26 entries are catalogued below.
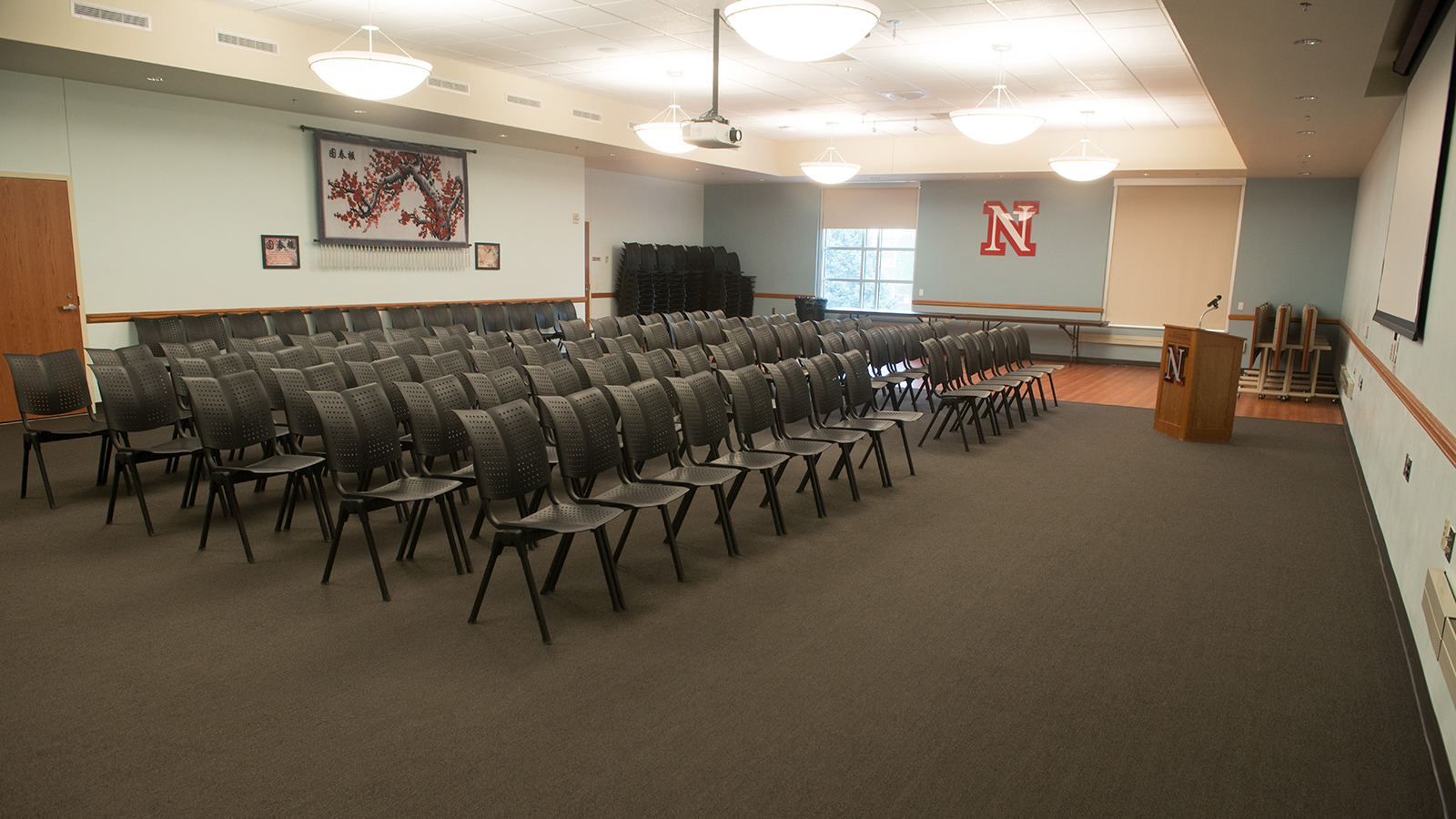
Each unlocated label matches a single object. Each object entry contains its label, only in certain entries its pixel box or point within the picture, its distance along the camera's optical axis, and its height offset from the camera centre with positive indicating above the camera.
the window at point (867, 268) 17.38 +0.15
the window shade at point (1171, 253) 14.33 +0.54
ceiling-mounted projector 8.74 +1.38
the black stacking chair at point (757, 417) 5.65 -0.93
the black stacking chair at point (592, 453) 4.41 -0.95
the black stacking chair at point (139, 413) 5.26 -0.98
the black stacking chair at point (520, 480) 3.91 -1.00
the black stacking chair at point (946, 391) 8.07 -1.05
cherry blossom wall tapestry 10.70 +0.89
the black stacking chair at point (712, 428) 5.23 -0.94
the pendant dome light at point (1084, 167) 11.09 +1.46
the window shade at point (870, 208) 16.94 +1.33
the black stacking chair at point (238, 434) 4.85 -1.01
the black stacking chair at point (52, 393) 5.70 -0.94
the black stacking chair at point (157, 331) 8.95 -0.77
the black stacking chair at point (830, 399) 6.43 -0.92
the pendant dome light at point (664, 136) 9.54 +1.47
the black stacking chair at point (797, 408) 6.05 -0.93
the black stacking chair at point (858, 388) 6.86 -0.87
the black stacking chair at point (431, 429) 4.81 -0.91
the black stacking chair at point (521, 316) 12.79 -0.72
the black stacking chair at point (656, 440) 4.85 -0.96
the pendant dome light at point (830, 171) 12.49 +1.49
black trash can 16.66 -0.63
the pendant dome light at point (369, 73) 6.61 +1.45
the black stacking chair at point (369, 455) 4.31 -1.00
